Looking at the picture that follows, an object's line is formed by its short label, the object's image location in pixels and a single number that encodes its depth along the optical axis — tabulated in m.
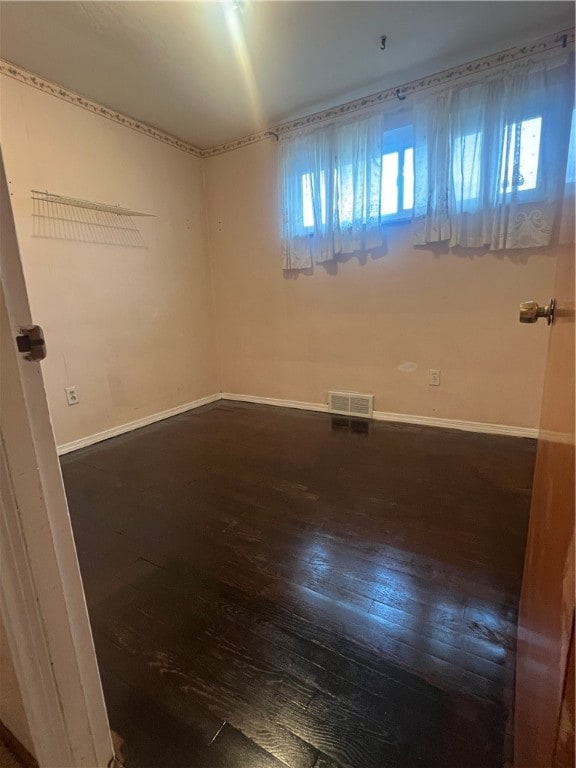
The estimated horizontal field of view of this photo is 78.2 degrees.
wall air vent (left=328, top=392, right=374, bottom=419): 3.09
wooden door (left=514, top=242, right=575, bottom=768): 0.38
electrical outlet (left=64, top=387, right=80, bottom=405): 2.59
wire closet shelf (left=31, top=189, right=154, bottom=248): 2.36
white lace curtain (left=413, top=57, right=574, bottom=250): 2.09
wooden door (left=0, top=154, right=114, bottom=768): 0.52
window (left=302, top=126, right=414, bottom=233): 2.58
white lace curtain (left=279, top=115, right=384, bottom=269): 2.62
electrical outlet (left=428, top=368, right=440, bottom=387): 2.78
